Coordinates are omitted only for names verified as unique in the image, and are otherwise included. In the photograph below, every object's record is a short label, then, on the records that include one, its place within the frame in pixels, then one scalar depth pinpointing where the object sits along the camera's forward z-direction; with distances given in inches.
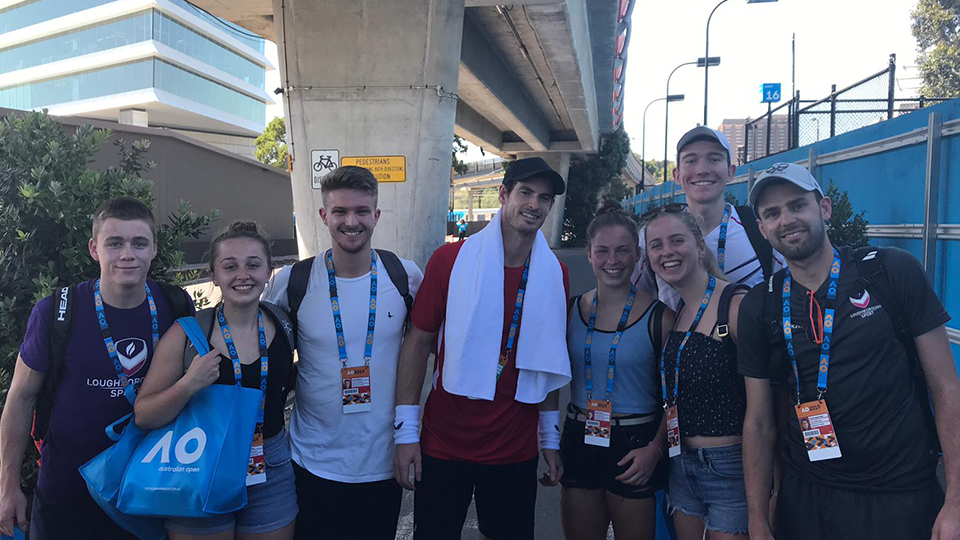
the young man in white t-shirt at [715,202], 126.3
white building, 2316.7
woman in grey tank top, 109.0
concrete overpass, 288.2
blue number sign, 1043.9
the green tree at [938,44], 1072.2
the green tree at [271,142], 2367.7
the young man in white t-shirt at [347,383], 110.7
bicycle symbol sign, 295.0
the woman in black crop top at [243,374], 95.7
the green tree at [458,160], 1254.5
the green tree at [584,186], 1342.3
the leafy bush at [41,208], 129.4
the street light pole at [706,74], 1063.6
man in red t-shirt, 111.9
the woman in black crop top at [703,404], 99.3
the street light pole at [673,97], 1560.9
